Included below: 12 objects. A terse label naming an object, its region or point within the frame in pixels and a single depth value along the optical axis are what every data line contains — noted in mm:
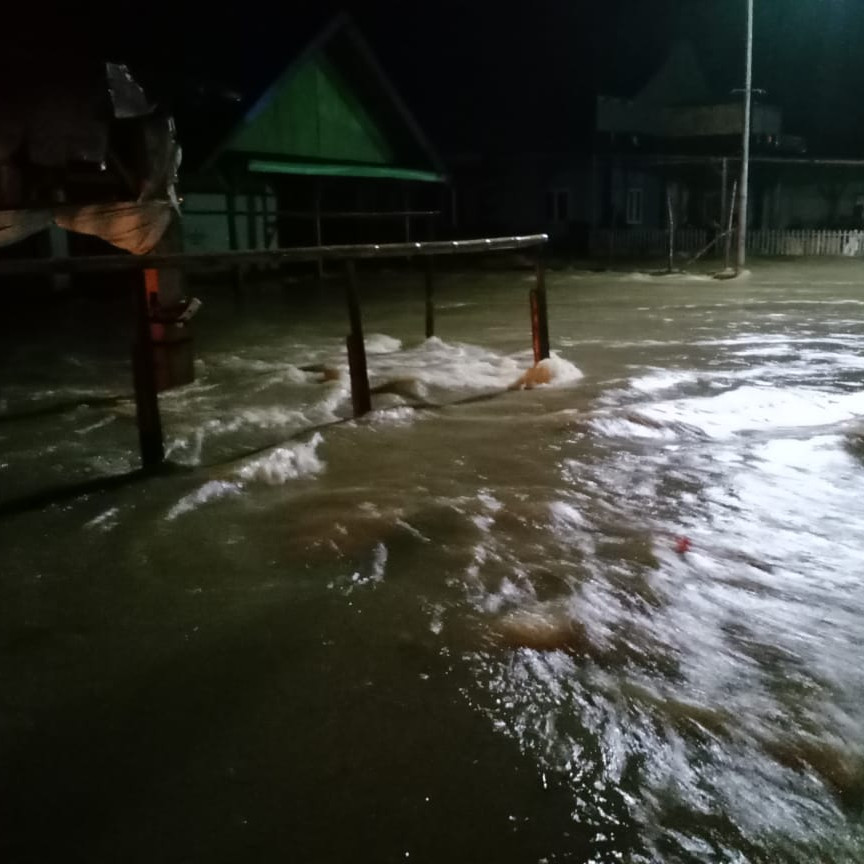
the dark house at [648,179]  35031
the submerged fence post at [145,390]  6512
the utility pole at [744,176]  23750
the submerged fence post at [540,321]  10102
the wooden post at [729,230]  23922
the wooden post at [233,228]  20344
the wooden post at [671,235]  23559
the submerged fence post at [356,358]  8070
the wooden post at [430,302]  12780
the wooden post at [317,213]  22159
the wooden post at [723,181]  23348
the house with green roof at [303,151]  21734
